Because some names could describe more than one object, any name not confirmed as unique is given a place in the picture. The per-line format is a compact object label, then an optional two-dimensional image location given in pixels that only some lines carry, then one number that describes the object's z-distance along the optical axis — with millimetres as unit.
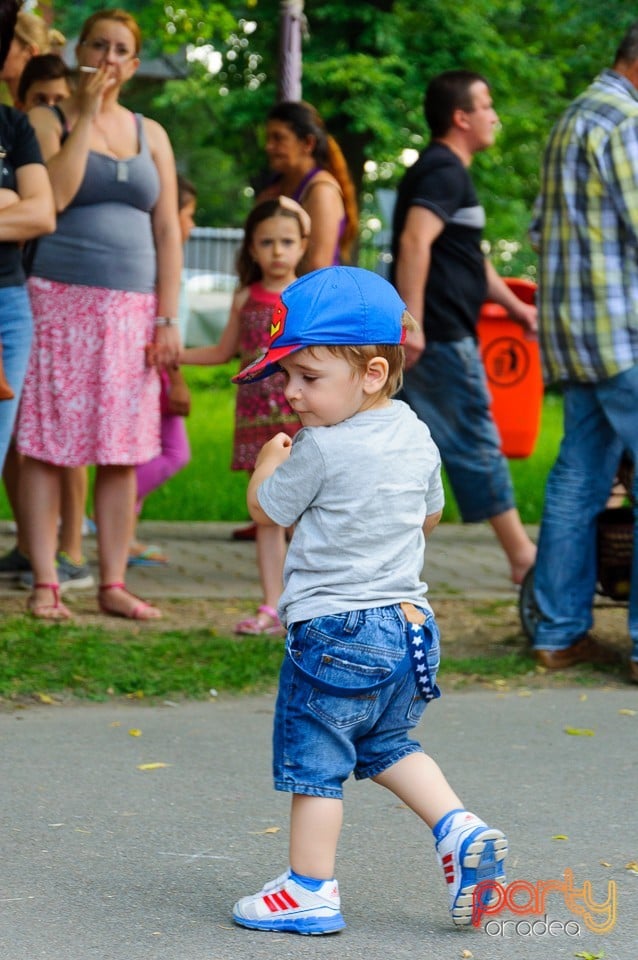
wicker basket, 11757
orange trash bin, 17089
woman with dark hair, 13047
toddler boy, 6441
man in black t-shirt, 13666
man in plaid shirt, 11169
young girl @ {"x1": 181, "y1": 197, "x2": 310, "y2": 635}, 12353
